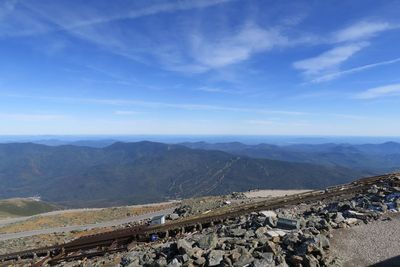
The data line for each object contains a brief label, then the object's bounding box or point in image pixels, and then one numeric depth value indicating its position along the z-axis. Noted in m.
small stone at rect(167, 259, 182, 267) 16.80
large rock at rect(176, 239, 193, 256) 17.71
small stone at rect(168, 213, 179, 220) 40.64
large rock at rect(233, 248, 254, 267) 16.05
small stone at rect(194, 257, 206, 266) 16.75
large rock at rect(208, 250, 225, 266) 16.50
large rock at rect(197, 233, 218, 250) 18.41
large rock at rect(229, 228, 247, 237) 20.13
